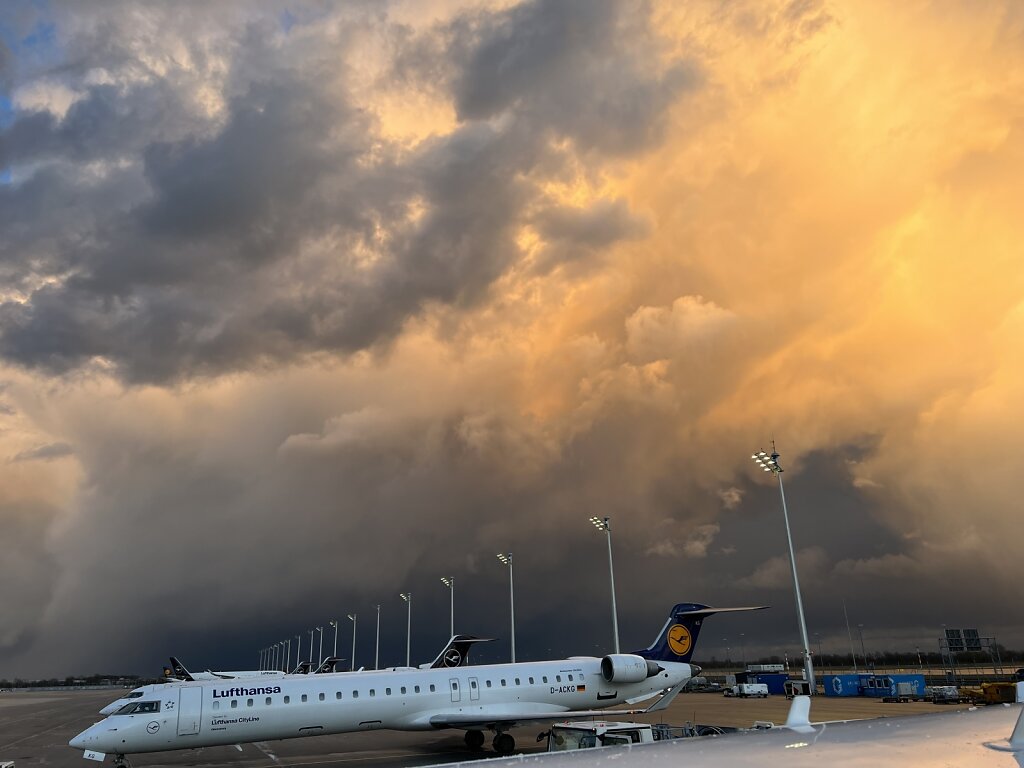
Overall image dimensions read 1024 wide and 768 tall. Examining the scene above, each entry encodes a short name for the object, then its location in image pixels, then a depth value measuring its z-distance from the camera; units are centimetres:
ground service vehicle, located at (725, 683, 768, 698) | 5831
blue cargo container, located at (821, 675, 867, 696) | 5359
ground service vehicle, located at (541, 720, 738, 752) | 1895
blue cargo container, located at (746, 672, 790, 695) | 6462
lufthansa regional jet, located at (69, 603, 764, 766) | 2486
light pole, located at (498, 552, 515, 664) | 6951
